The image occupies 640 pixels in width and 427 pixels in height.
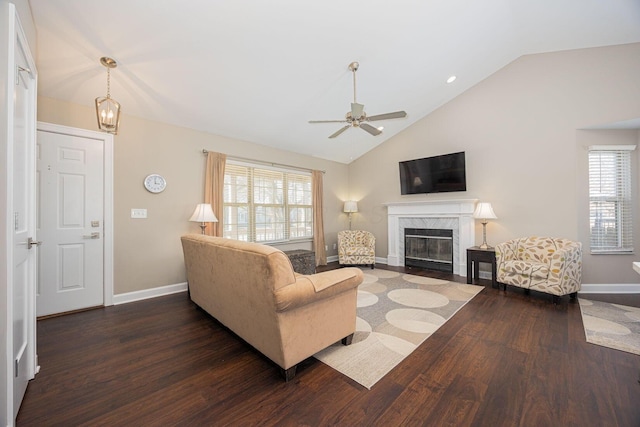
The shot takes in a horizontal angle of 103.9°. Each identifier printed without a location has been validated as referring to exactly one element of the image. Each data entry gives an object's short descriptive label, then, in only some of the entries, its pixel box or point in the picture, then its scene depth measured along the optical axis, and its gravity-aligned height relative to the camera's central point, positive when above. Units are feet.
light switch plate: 11.58 +0.05
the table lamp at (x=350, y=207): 20.88 +0.56
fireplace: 15.56 -0.53
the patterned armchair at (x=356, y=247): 17.80 -2.49
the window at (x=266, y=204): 15.15 +0.67
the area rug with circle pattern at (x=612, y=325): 7.43 -3.85
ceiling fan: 9.77 +3.87
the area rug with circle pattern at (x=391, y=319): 6.52 -3.87
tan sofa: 5.62 -2.24
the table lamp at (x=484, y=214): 14.07 -0.03
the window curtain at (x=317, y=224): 19.38 -0.80
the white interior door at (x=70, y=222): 9.66 -0.31
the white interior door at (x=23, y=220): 4.82 -0.12
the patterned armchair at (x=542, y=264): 10.92 -2.38
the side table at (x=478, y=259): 13.16 -2.49
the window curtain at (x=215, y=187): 13.66 +1.49
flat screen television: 15.93 +2.65
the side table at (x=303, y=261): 13.58 -2.63
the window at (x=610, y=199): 12.42 +0.71
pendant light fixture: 8.37 +3.42
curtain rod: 13.80 +3.40
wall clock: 11.90 +1.50
